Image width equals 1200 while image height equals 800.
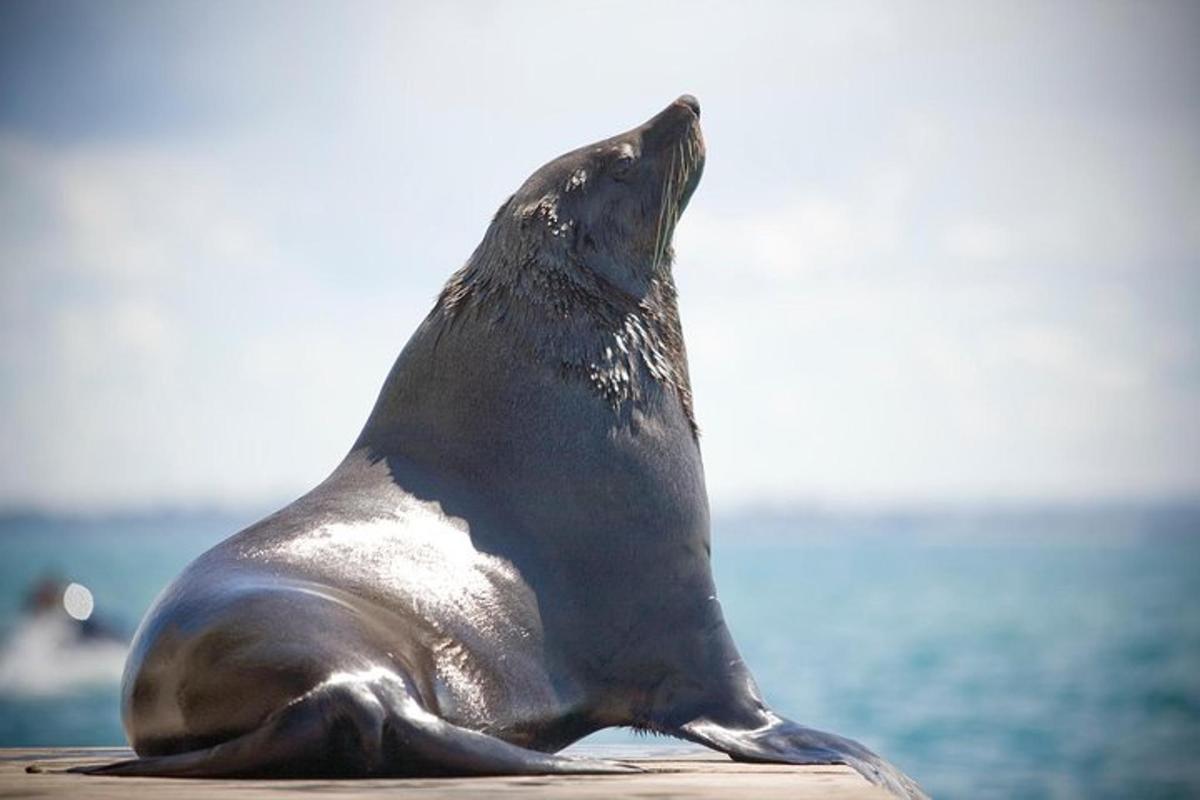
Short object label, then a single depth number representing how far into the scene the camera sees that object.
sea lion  13.17
